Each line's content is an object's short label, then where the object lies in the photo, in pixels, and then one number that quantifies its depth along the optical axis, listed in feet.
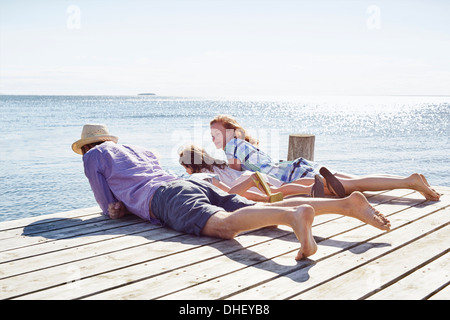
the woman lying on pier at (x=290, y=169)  15.11
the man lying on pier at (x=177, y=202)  9.77
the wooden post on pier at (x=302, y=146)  20.58
